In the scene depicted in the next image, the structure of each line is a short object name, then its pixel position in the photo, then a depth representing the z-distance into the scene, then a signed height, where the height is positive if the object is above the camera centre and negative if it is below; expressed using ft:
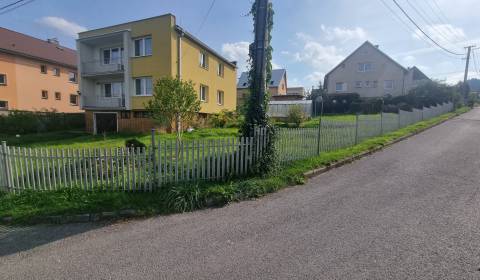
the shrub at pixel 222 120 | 70.13 -2.02
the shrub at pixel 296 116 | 63.67 -0.71
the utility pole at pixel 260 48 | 22.07 +5.70
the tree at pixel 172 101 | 28.14 +1.25
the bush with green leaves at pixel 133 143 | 26.04 -3.22
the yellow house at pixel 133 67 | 57.82 +11.27
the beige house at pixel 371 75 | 115.75 +18.30
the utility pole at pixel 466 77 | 116.94 +17.82
